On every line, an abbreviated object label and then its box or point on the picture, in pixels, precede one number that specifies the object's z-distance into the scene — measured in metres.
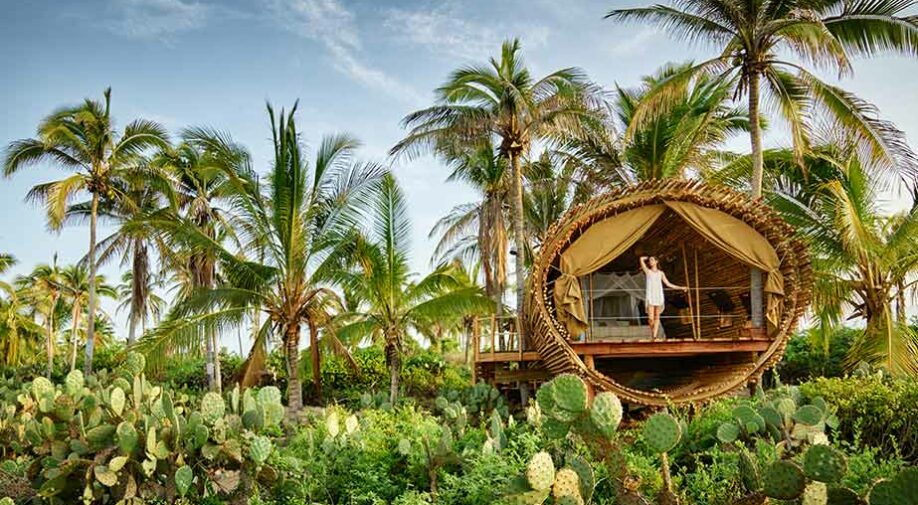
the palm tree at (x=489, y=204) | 21.64
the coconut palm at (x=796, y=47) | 13.28
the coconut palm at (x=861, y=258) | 13.64
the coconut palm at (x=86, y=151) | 20.98
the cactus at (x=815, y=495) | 4.85
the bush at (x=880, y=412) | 9.58
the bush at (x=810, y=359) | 19.47
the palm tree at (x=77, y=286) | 34.39
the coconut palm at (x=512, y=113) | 17.36
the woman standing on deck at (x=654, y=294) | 12.45
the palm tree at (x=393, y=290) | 16.75
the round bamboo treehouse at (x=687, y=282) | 12.31
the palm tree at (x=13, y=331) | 28.72
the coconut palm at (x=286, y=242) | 15.19
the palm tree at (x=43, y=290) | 34.25
